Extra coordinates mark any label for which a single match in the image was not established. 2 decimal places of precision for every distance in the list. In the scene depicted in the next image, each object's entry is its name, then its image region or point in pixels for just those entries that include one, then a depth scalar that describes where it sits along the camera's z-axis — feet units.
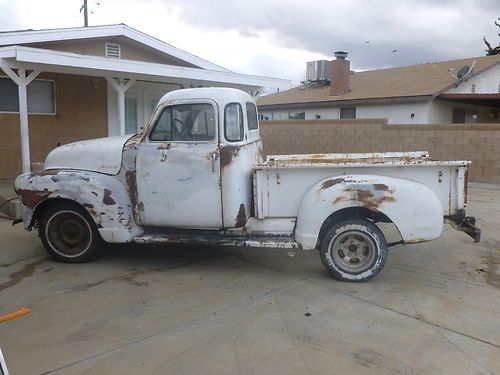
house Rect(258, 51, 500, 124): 60.23
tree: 114.01
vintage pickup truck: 16.87
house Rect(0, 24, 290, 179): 32.91
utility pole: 98.85
